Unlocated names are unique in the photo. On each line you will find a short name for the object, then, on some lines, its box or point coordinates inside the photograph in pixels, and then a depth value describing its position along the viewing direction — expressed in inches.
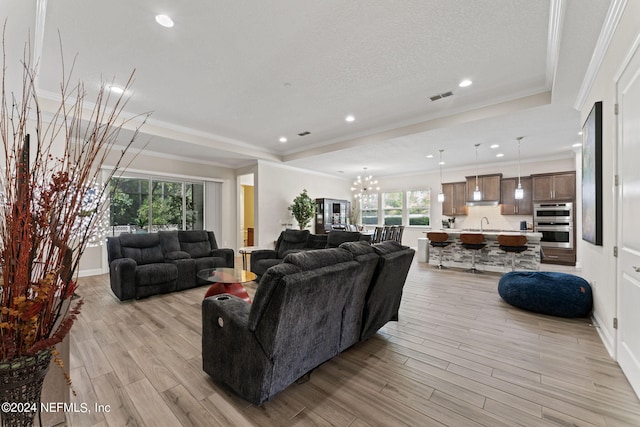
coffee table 130.4
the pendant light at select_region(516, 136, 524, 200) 226.6
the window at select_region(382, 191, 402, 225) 401.1
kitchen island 217.5
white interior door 74.7
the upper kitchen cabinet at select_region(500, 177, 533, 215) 289.5
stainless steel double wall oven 262.8
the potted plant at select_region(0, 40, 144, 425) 36.4
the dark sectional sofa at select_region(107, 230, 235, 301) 155.9
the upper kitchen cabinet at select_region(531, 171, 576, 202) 265.9
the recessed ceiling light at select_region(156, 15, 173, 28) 97.7
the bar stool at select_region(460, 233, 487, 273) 222.2
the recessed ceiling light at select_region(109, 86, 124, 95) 147.1
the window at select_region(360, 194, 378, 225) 428.8
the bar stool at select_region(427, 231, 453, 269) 242.7
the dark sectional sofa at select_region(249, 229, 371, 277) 187.5
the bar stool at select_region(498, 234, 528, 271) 206.1
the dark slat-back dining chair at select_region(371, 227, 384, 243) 313.6
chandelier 414.5
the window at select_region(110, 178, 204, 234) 236.1
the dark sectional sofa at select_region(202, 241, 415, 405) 66.9
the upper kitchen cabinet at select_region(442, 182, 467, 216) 330.0
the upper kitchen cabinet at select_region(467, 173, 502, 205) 301.9
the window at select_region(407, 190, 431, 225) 371.9
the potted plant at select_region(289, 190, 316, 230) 319.6
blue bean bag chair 128.5
